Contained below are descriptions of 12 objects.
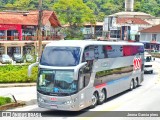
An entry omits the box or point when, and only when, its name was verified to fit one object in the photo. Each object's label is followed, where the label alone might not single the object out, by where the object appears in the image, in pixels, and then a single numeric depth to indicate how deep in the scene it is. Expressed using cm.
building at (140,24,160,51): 9396
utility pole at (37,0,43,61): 3381
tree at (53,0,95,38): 8350
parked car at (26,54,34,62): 5460
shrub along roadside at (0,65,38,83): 3112
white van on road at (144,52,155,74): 4184
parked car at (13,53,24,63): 5629
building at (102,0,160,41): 10969
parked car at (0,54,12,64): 5406
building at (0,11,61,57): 6138
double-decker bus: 1831
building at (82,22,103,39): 12012
